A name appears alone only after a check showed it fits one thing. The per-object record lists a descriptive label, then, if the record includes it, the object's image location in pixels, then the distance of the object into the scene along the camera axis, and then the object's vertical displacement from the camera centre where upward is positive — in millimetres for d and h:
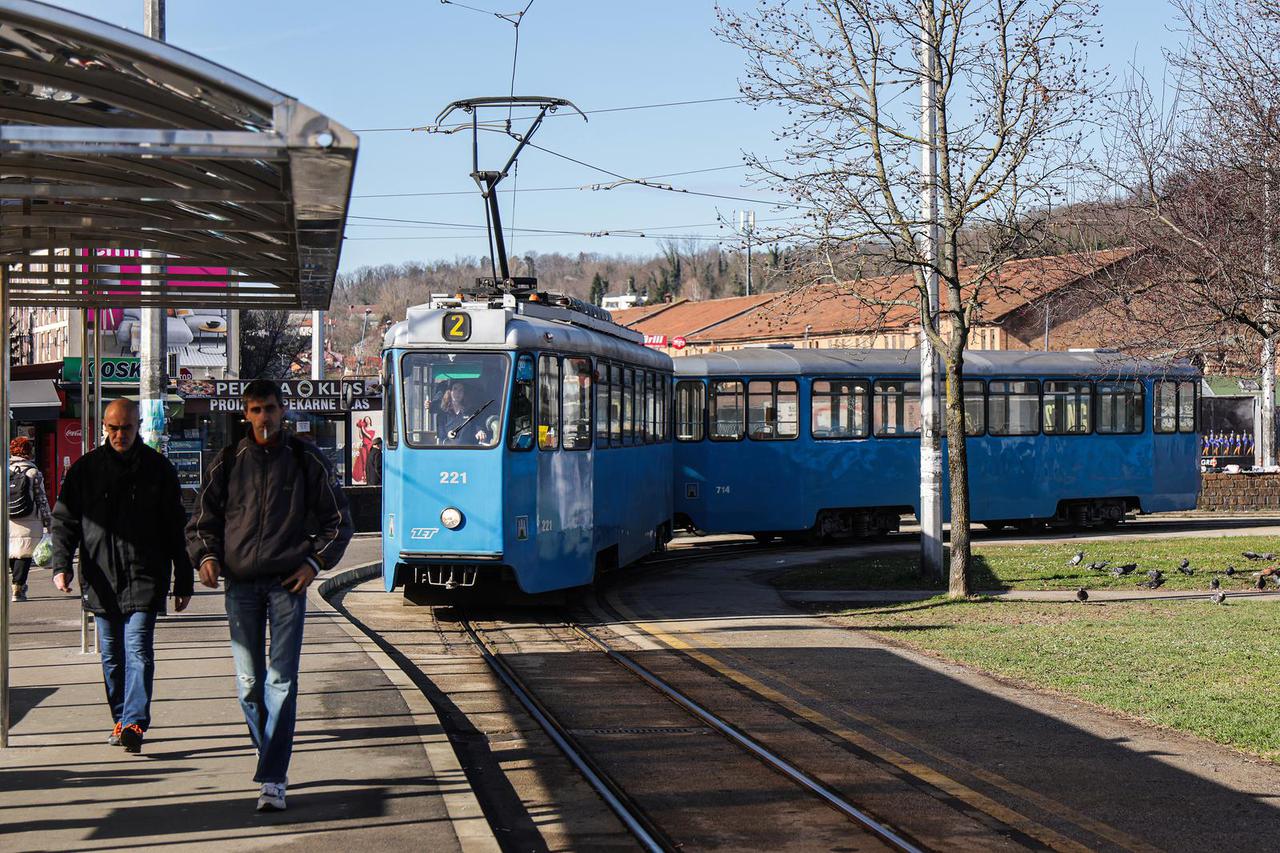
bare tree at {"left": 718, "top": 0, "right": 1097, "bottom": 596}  17109 +3071
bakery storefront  30594 +661
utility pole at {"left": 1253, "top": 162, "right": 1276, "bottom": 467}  15312 +1196
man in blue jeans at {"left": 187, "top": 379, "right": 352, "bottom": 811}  7043 -528
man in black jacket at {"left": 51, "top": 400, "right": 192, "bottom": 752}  8055 -593
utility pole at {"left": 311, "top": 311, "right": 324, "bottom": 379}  43125 +2586
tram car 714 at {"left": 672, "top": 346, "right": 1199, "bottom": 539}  25984 -64
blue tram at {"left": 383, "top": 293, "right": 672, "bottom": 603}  15453 -132
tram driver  15586 +188
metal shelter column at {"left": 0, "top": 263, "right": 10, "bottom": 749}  8180 -650
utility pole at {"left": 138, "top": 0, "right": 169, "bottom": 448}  16797 +827
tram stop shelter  5371 +1169
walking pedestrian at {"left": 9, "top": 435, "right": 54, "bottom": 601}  15711 -722
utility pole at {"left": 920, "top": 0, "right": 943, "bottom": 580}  17797 +1112
